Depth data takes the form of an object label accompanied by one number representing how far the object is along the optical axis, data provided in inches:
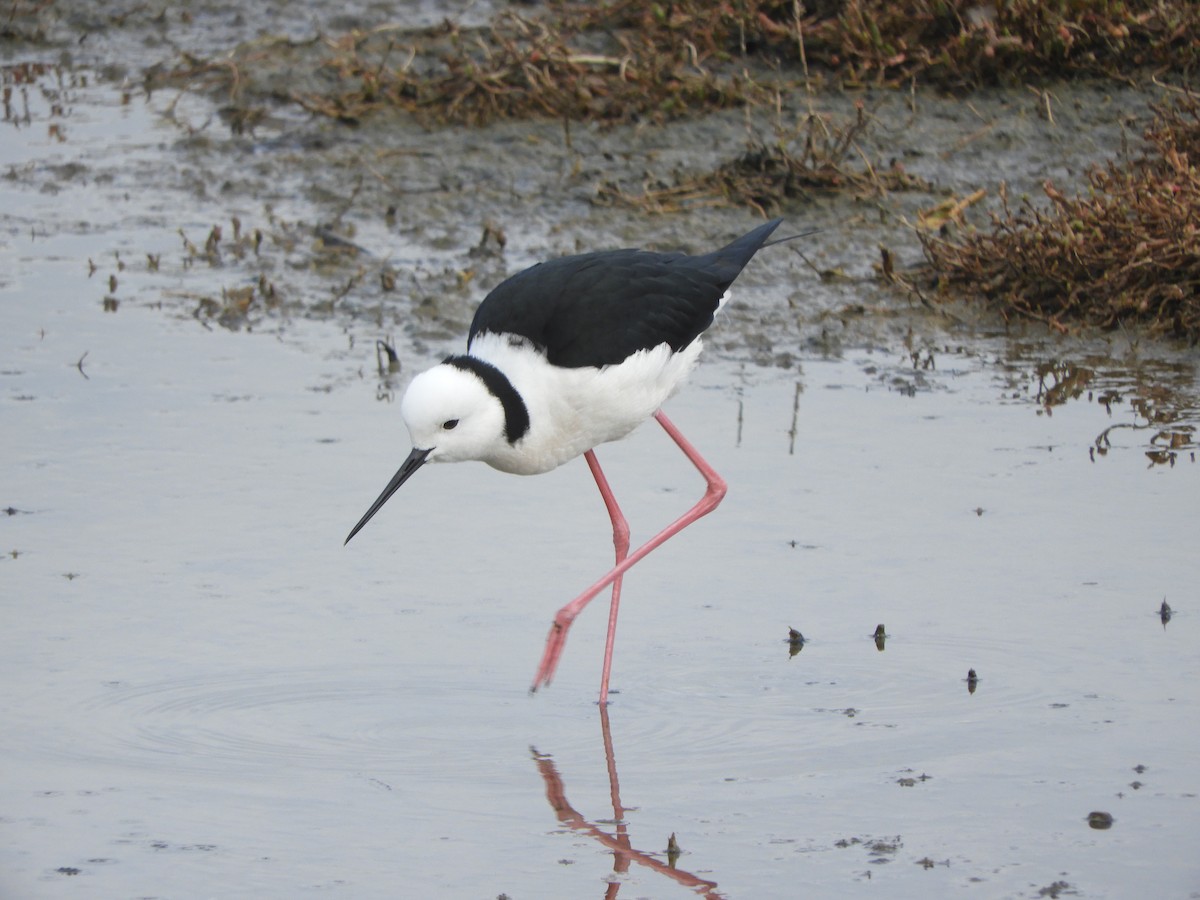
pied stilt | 359.6
